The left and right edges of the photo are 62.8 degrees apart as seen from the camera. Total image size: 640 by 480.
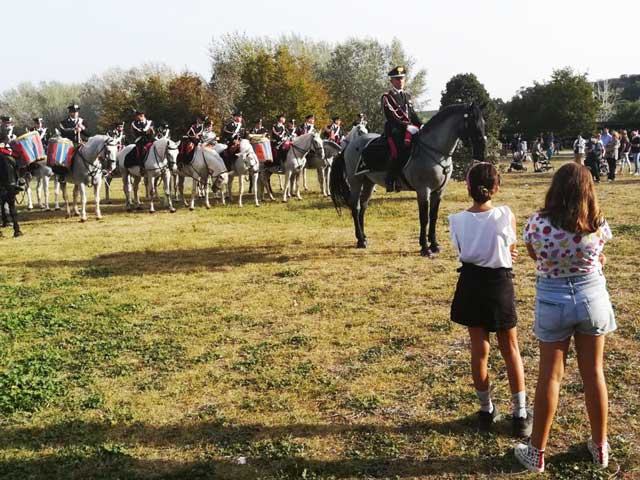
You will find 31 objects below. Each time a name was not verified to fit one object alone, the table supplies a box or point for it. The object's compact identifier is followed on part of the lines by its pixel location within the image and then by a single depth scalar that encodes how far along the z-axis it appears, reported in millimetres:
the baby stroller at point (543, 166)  27395
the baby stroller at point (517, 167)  27797
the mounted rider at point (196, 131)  17156
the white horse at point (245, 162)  17469
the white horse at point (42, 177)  16891
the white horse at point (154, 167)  16188
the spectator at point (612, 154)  21719
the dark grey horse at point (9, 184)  13016
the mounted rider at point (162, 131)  19252
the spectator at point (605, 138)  22312
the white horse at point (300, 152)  18266
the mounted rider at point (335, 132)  21611
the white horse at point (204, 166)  17062
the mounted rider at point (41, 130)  17578
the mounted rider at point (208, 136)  17509
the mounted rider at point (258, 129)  20750
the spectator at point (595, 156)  21484
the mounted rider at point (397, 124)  9875
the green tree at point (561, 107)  46469
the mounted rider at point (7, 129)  15676
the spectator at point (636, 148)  23692
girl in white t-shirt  3887
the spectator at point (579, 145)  22566
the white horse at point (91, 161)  14500
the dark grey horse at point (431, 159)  9141
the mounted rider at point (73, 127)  15312
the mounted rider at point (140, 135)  16688
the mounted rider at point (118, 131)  17941
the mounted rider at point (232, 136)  17625
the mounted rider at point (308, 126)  20359
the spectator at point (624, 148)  26056
